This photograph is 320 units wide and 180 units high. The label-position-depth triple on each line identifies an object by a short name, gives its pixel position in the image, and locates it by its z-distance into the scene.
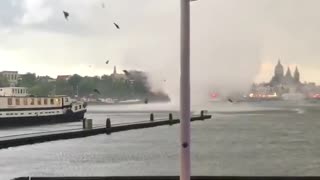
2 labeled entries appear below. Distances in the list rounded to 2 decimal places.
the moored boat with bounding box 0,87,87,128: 72.60
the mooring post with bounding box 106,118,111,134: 52.74
